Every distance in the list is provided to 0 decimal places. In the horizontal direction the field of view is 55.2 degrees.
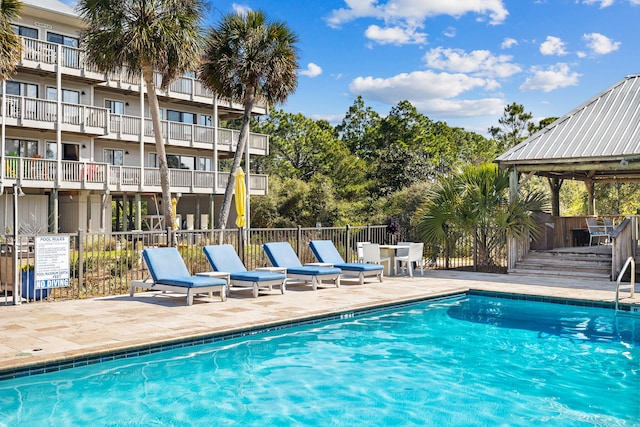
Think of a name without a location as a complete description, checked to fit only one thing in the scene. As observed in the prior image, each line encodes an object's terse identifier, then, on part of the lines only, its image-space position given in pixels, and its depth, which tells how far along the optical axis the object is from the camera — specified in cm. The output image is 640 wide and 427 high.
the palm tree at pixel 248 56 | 2019
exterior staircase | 1569
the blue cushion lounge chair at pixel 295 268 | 1331
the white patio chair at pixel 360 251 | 1600
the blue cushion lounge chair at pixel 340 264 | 1442
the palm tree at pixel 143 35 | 1753
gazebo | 1518
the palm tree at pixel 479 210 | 1653
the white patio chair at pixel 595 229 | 1828
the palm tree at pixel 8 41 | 1462
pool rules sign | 1081
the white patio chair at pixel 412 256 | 1597
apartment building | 2403
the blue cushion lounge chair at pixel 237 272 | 1205
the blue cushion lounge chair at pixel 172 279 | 1097
